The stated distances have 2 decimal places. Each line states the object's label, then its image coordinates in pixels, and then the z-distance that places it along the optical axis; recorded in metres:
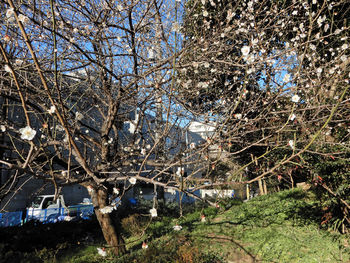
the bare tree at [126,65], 3.29
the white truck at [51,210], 7.84
